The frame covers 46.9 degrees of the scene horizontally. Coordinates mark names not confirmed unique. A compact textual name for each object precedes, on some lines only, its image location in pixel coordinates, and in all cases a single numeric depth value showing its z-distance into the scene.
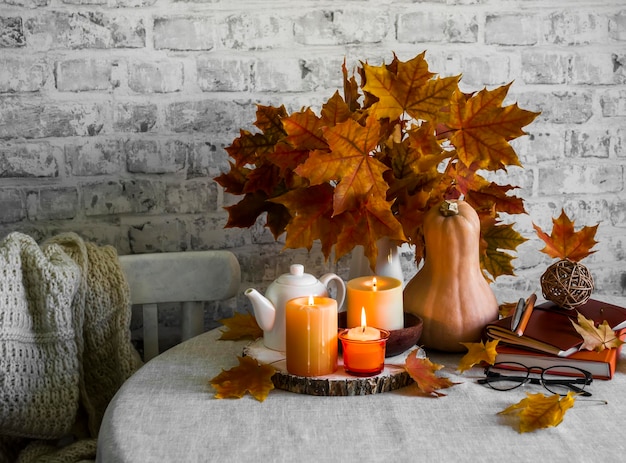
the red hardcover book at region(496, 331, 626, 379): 1.06
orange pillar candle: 1.03
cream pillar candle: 1.10
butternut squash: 1.14
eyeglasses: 1.04
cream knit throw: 1.19
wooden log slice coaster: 1.01
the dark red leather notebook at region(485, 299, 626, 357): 1.08
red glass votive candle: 1.02
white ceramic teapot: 1.11
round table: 0.86
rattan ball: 1.18
